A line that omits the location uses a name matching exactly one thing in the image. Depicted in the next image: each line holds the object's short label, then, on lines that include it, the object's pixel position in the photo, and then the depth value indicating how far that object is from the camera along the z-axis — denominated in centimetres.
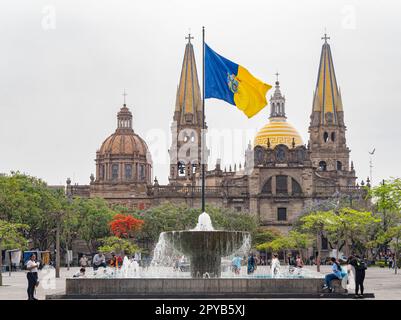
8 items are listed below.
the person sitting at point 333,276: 2698
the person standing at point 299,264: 5062
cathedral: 11019
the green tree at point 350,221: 5906
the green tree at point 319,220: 6198
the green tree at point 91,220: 8431
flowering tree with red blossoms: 8194
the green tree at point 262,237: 9550
